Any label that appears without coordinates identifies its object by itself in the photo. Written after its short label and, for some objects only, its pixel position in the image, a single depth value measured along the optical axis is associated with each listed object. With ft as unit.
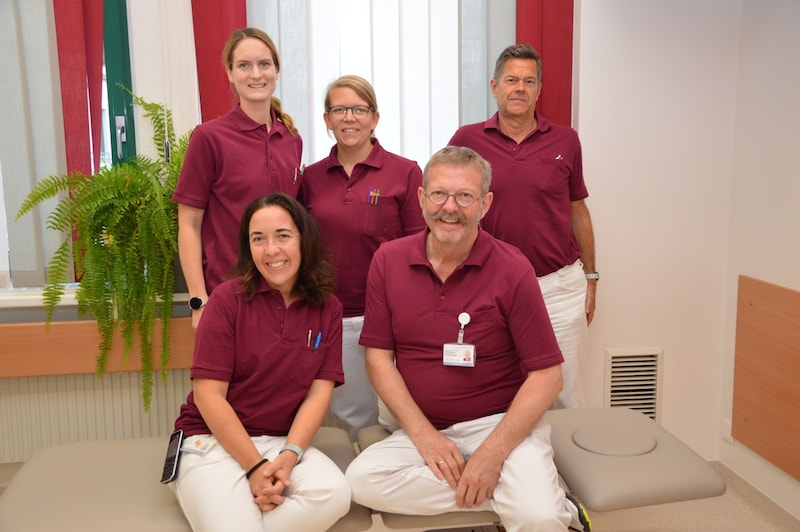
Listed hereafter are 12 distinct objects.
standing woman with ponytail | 7.50
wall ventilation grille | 10.53
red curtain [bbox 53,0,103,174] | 9.05
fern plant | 8.34
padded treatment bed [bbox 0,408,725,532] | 5.89
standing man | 8.66
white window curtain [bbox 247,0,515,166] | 9.75
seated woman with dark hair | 6.03
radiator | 9.21
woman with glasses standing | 7.93
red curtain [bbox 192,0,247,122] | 9.26
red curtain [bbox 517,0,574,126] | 10.01
